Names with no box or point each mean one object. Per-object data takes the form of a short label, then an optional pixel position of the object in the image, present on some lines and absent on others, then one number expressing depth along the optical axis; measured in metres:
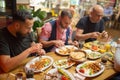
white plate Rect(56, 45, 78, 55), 2.11
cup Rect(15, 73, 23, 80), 1.45
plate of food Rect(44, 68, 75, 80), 1.54
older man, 2.80
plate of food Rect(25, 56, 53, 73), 1.69
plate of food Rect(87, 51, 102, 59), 2.06
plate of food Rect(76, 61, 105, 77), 1.69
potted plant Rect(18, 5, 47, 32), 3.39
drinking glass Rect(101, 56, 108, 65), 1.94
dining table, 1.54
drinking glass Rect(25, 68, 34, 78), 1.49
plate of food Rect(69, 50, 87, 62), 1.90
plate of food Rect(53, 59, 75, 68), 1.77
